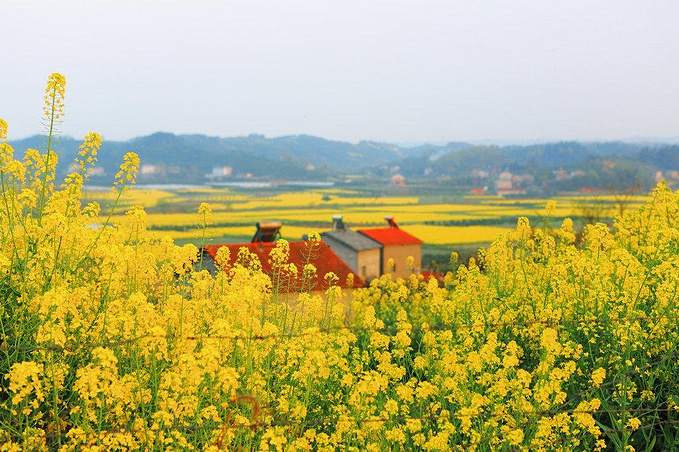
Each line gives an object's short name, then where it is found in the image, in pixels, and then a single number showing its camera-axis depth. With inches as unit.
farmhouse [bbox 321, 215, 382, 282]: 1706.4
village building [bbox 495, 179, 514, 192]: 7578.7
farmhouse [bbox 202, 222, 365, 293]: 841.5
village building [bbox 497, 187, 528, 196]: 6729.8
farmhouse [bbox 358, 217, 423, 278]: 1844.2
